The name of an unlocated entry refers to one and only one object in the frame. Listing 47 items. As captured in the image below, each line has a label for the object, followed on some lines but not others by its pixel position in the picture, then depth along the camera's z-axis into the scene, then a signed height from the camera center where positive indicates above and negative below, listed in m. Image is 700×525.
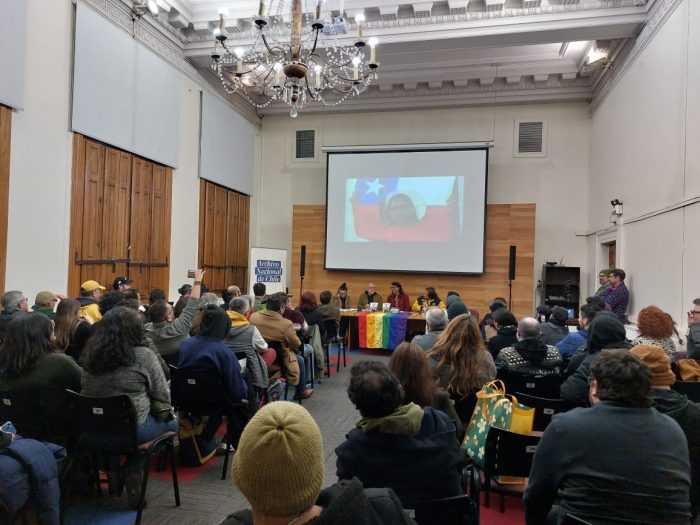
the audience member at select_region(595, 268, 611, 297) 6.71 -0.14
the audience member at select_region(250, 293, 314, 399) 4.10 -0.70
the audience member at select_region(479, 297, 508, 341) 4.73 -0.61
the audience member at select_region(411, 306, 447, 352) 3.44 -0.41
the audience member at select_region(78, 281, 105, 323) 3.95 -0.45
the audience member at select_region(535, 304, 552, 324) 6.15 -0.57
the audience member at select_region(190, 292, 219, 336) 3.68 -0.42
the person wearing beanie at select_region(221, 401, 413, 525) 0.84 -0.41
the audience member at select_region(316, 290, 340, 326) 6.21 -0.64
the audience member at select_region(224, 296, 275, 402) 3.51 -0.67
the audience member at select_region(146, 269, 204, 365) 3.57 -0.56
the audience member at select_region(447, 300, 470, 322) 4.96 -0.45
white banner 8.93 -0.12
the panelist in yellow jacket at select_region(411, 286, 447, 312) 8.30 -0.64
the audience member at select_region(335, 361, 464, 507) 1.60 -0.66
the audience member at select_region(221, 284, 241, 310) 6.23 -0.43
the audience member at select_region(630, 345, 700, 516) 1.96 -0.54
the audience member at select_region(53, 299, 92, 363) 3.11 -0.52
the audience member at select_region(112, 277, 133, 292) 5.47 -0.32
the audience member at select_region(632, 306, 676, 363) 2.98 -0.36
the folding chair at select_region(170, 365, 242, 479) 2.94 -0.88
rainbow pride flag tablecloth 7.41 -1.06
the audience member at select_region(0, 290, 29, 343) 3.55 -0.39
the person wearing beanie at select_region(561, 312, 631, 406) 2.59 -0.43
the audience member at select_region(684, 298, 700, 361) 3.43 -0.50
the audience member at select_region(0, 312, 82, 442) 2.26 -0.58
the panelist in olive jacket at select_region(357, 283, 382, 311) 8.86 -0.65
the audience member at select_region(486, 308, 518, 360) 3.73 -0.55
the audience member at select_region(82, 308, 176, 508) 2.39 -0.62
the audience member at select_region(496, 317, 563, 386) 3.05 -0.62
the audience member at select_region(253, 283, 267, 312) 6.24 -0.50
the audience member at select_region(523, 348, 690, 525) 1.43 -0.61
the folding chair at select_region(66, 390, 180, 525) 2.26 -0.88
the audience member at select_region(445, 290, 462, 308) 5.87 -0.40
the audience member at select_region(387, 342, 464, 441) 2.17 -0.52
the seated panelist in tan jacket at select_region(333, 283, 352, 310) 8.93 -0.66
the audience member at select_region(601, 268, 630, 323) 6.43 -0.32
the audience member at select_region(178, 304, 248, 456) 2.94 -0.63
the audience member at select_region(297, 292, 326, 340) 5.62 -0.59
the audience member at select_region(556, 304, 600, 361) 3.79 -0.58
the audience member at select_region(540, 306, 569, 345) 4.21 -0.55
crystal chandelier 4.40 +3.65
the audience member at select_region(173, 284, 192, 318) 4.79 -0.49
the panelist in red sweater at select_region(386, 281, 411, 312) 8.84 -0.64
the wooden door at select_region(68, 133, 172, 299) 5.82 +0.59
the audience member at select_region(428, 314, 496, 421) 2.76 -0.59
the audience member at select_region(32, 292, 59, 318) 3.81 -0.41
